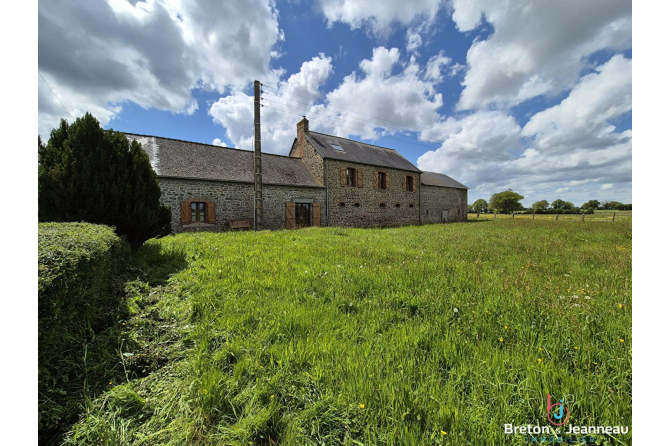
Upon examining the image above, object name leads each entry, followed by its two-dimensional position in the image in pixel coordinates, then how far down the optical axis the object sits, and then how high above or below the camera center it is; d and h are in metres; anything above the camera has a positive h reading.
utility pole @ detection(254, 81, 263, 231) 12.85 +3.10
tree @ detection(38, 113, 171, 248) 5.19 +0.98
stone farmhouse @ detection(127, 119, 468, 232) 13.30 +2.68
